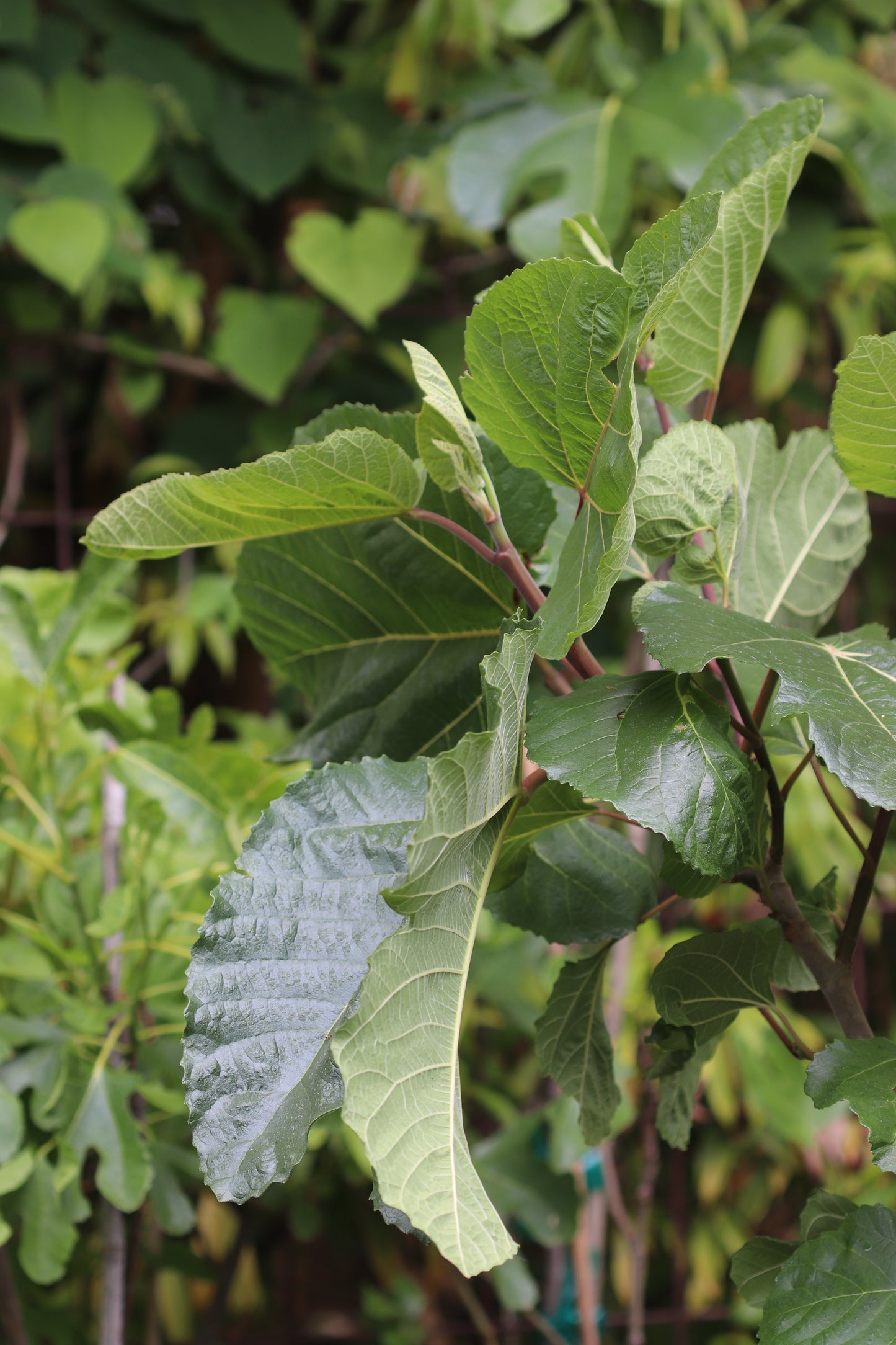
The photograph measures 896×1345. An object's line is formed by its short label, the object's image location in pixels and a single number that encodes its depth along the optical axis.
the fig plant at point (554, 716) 1.33
